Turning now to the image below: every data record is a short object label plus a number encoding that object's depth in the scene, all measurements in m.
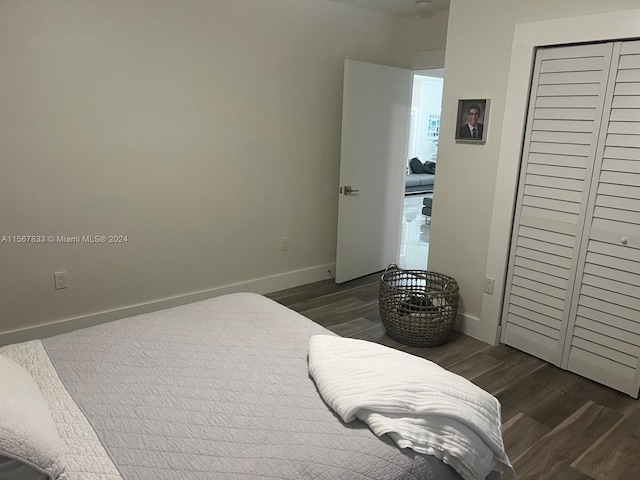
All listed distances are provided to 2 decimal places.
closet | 2.49
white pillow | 1.08
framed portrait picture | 3.05
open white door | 3.98
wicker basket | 3.10
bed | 1.20
